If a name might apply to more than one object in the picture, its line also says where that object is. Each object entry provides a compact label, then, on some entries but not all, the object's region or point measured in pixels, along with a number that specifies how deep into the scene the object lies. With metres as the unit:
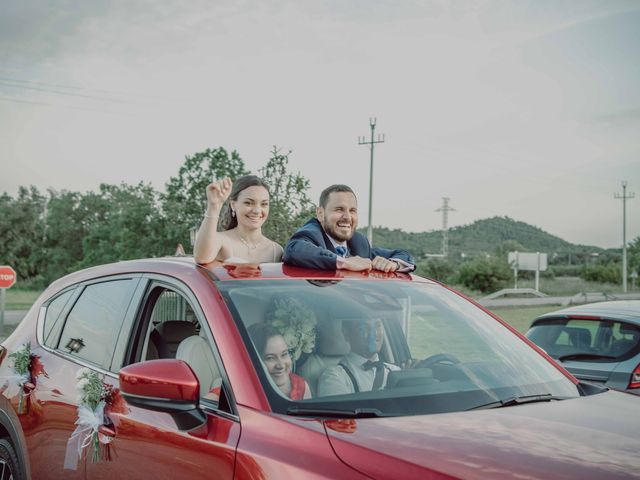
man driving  2.72
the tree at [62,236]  76.75
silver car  6.54
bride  4.12
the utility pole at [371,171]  44.53
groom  4.20
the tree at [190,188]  53.75
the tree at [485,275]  65.31
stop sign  18.94
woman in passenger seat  2.56
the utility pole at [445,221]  82.88
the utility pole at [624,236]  75.25
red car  2.14
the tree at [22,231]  74.75
